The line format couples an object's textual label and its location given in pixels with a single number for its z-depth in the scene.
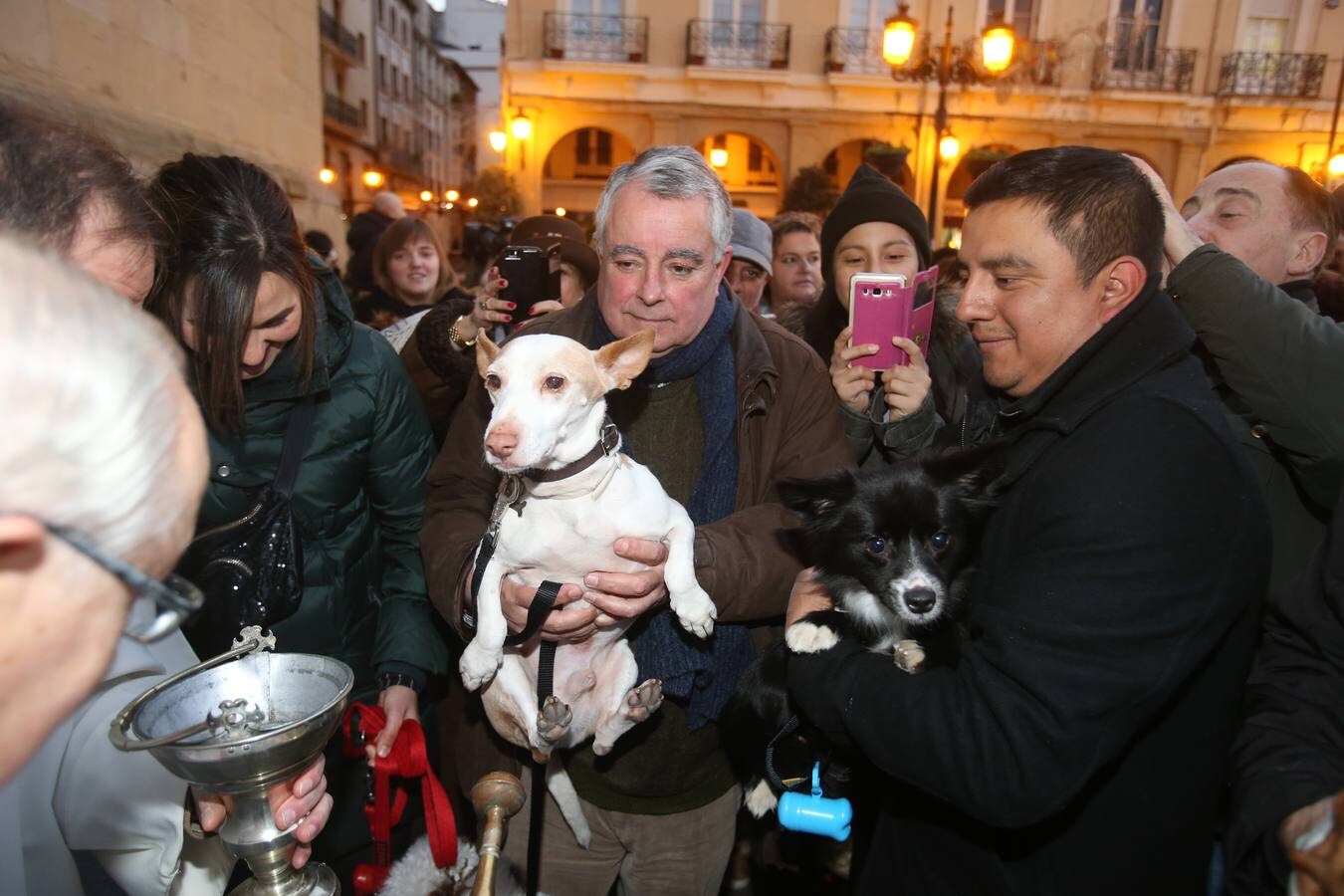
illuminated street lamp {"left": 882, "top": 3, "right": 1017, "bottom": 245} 10.92
